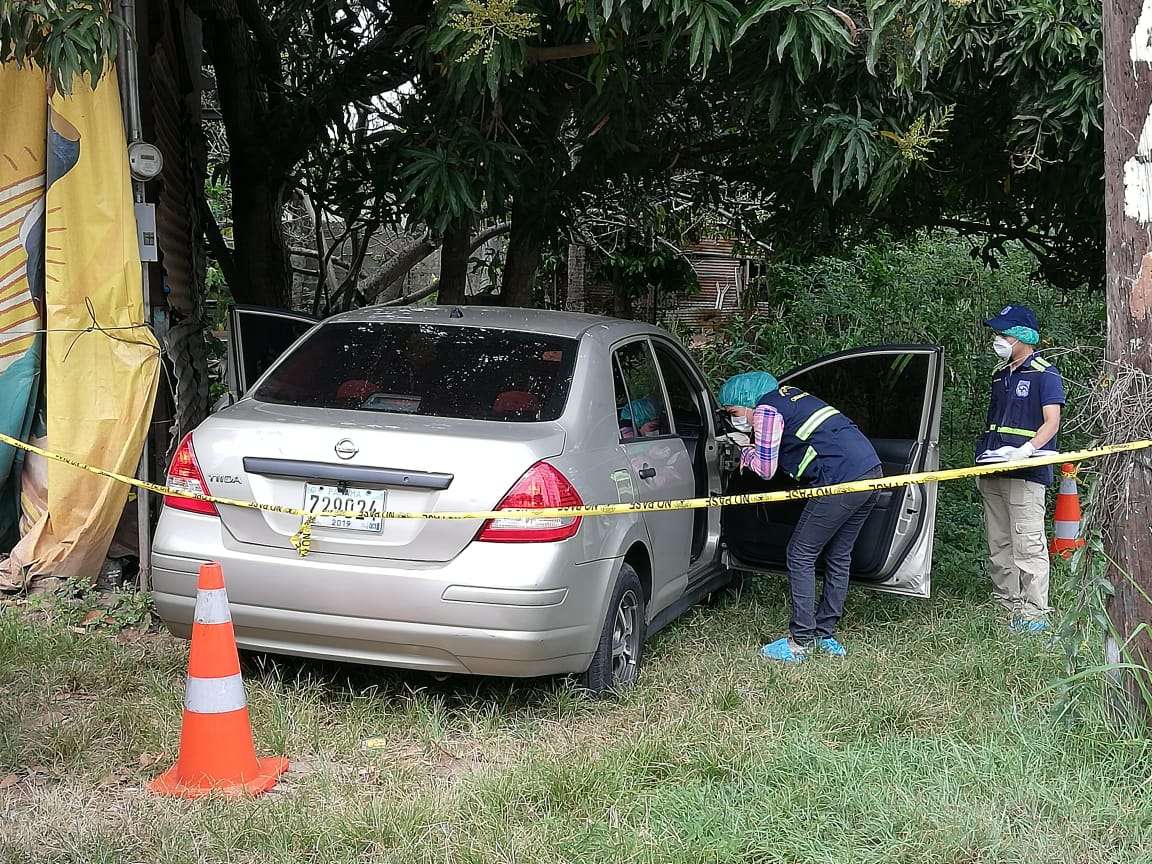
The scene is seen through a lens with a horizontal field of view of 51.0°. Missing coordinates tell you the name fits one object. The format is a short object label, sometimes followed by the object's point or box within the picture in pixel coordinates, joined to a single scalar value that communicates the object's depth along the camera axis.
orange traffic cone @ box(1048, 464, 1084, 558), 7.62
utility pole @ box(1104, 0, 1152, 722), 3.99
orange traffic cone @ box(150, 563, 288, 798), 3.83
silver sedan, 4.28
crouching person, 5.55
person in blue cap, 5.99
